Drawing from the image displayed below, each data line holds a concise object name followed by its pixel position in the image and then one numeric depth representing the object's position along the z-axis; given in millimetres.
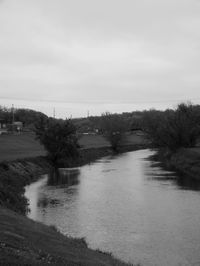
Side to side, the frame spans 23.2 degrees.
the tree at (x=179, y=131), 81750
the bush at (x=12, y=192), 29231
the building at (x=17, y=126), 141550
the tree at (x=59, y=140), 67500
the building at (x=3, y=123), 161988
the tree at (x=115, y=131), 121562
